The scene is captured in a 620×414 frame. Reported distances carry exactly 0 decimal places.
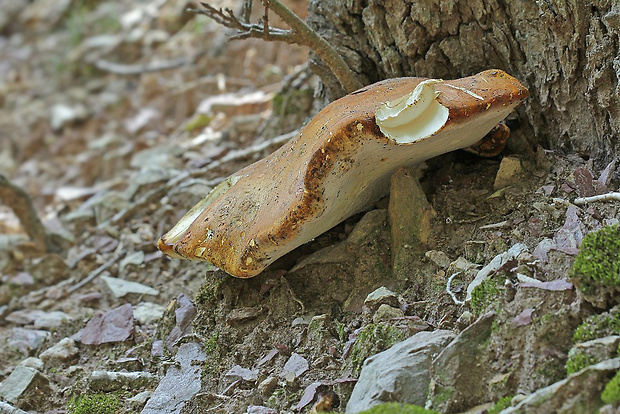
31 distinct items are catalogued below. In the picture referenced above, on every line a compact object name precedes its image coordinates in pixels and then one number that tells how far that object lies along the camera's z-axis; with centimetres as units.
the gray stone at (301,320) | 255
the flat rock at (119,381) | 264
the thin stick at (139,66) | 730
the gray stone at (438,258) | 248
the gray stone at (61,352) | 302
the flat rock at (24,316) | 369
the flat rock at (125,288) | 356
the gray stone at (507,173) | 268
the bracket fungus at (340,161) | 221
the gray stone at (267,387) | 230
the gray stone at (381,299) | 237
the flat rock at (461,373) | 192
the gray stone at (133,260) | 388
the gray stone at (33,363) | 301
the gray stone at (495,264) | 219
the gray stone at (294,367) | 231
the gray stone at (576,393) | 170
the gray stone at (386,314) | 228
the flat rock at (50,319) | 353
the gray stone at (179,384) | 243
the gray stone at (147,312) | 324
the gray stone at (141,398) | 252
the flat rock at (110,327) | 307
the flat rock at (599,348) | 178
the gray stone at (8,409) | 258
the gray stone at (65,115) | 807
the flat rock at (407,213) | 262
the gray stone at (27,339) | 337
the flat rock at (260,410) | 220
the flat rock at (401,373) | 195
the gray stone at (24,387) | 272
